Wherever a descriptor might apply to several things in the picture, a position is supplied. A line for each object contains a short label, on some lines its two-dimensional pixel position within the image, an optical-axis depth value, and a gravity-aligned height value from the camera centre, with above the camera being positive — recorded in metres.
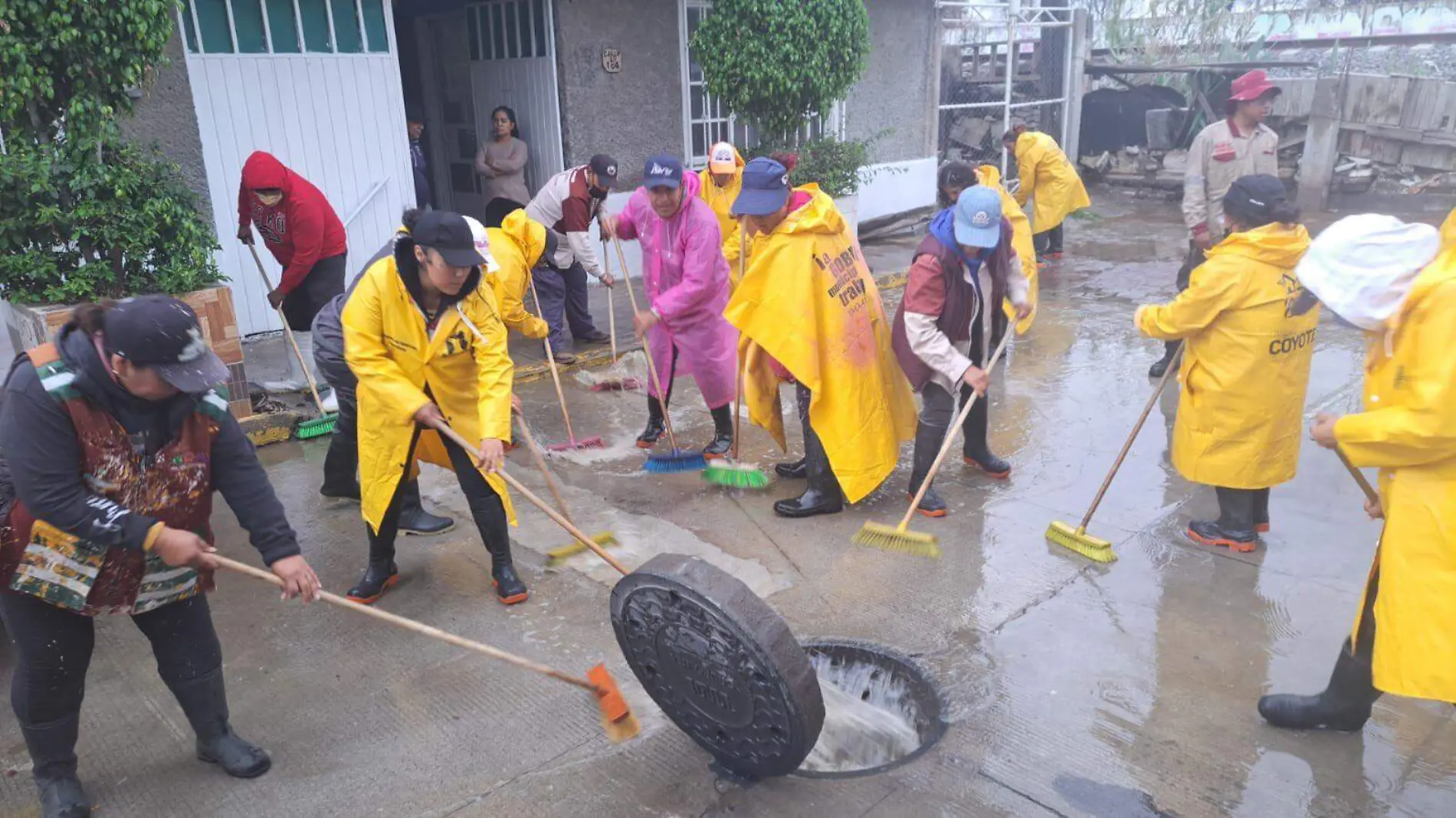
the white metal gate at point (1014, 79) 15.29 +0.15
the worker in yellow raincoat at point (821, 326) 4.66 -1.05
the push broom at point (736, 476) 5.25 -1.92
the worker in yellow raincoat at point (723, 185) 7.02 -0.59
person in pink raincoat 5.34 -1.01
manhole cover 2.56 -1.46
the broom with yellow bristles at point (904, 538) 4.49 -1.94
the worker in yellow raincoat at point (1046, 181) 9.54 -0.87
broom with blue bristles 5.49 -1.92
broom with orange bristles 3.04 -1.85
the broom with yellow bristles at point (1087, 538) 4.32 -1.92
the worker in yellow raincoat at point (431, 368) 3.69 -0.97
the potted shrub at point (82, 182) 4.96 -0.32
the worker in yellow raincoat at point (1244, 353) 4.07 -1.09
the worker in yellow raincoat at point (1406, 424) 2.49 -0.85
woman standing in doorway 8.52 -0.51
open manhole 3.25 -2.05
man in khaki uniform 6.64 -0.48
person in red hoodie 5.86 -0.69
